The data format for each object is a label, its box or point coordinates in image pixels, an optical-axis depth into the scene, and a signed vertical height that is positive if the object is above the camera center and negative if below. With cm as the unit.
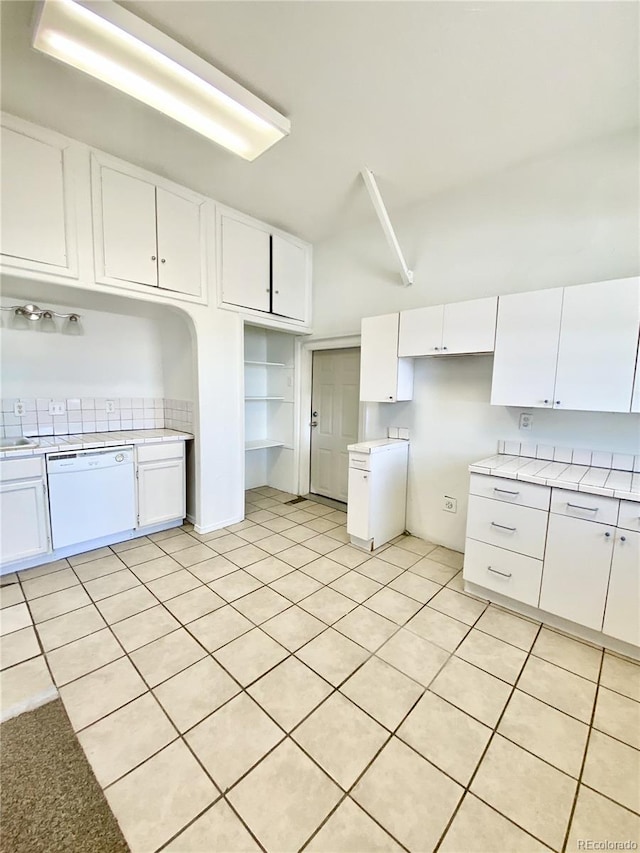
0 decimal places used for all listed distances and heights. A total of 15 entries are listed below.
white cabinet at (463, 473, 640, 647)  183 -88
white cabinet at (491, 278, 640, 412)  194 +34
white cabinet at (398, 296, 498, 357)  242 +53
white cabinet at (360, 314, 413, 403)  296 +28
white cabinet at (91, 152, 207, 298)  244 +122
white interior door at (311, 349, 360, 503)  396 -25
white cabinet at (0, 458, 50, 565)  239 -88
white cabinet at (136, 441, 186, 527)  308 -85
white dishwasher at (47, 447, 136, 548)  264 -85
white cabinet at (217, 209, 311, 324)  315 +124
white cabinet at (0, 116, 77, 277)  209 +117
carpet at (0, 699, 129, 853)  108 -141
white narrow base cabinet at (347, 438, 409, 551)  291 -80
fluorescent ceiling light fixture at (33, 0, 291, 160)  145 +154
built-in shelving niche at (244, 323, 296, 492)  440 -18
